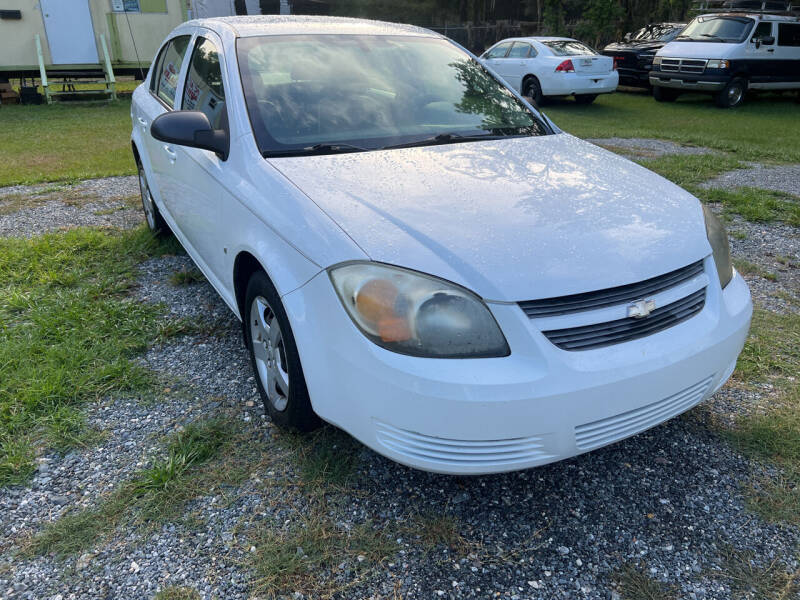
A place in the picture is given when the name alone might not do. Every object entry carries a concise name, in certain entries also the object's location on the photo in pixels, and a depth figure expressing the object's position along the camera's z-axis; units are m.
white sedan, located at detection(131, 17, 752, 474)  1.79
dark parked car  14.73
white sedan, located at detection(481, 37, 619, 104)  12.41
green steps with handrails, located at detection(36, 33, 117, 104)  13.31
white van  12.59
